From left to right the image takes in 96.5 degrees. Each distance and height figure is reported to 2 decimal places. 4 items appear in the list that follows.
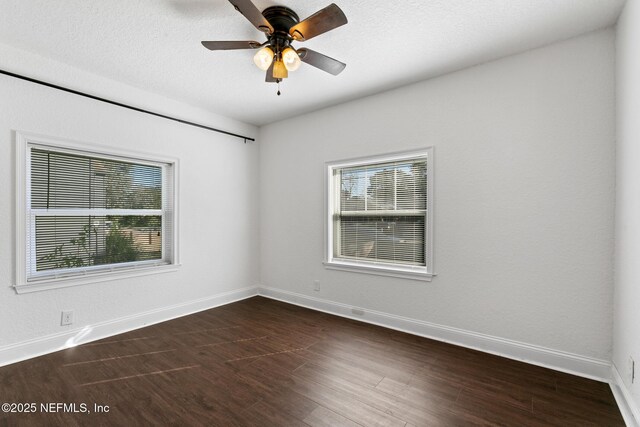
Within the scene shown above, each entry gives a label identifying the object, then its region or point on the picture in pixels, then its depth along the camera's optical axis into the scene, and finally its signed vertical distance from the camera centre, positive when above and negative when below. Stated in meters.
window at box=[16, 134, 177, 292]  2.62 -0.02
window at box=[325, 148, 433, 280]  3.12 -0.03
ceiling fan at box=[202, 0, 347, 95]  1.77 +1.19
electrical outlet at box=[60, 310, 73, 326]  2.73 -1.02
